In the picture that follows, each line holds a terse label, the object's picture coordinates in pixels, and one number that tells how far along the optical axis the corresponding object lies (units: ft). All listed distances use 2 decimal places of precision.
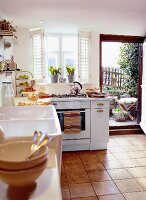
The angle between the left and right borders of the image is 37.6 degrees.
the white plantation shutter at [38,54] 14.16
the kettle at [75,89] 13.59
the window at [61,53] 14.33
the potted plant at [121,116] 20.07
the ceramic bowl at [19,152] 2.74
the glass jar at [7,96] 8.80
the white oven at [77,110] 12.17
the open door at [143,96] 15.79
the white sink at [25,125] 6.28
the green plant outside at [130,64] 19.98
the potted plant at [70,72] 14.71
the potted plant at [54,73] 14.56
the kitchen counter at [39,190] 2.55
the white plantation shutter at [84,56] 14.74
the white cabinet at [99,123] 12.52
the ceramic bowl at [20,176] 2.52
